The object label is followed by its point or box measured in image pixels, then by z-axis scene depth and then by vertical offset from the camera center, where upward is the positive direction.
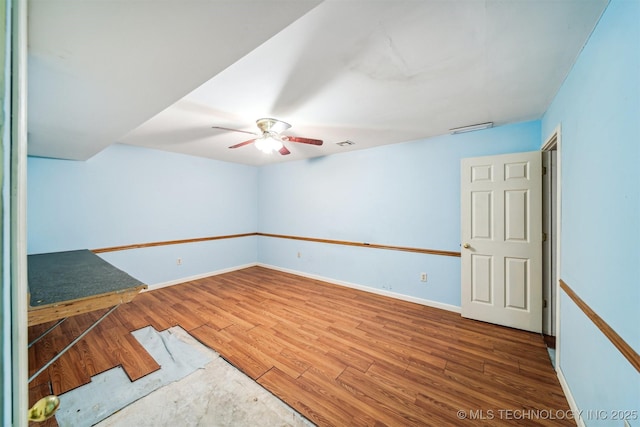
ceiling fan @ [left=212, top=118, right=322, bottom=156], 2.45 +0.80
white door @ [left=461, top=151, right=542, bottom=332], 2.52 -0.32
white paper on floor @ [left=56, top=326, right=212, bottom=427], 1.58 -1.31
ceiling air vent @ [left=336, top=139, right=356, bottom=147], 3.40 +0.99
